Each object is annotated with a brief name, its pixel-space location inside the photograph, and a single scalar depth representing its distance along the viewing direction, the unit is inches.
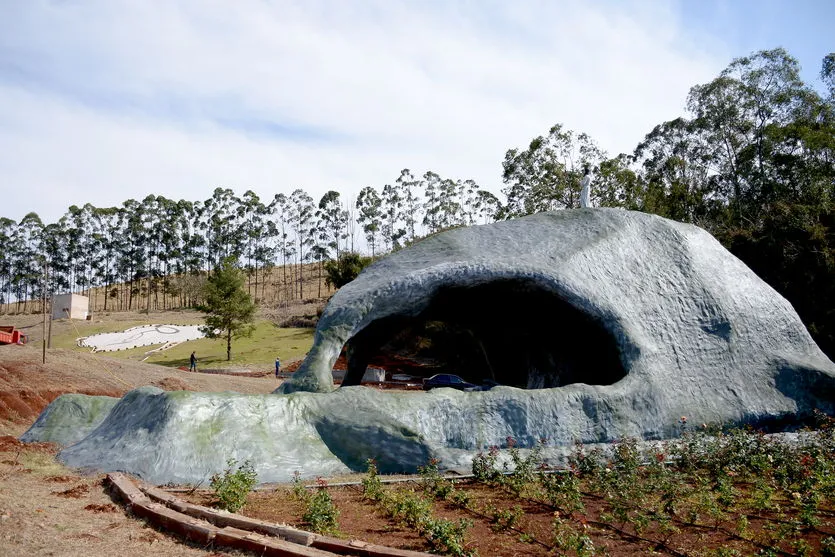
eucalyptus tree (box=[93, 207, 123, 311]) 3225.9
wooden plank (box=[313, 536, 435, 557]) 223.9
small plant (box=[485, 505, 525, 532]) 278.7
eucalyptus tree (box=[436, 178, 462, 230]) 2573.8
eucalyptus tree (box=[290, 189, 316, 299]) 3078.2
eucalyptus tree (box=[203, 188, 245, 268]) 3221.0
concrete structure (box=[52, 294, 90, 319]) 2146.9
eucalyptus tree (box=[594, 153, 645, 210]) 1589.6
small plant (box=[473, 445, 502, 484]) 358.6
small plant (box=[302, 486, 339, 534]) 262.6
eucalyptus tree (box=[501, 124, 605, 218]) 1595.7
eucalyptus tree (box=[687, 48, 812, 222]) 1577.3
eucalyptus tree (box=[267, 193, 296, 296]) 3102.9
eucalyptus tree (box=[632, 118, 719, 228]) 1625.2
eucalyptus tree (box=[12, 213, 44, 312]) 3250.5
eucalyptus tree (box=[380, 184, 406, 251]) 2790.4
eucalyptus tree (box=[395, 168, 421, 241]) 2741.1
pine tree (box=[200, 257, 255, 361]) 1525.6
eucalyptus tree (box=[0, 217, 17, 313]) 3302.2
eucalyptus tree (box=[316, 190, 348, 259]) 3036.4
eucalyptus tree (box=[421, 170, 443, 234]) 2610.7
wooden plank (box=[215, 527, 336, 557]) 225.9
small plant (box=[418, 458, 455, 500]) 330.0
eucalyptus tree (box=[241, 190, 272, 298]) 3184.1
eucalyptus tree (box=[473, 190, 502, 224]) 2276.1
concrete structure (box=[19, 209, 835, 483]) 351.9
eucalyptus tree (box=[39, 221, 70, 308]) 3250.5
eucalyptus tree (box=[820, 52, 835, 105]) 1583.4
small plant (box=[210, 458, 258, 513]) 286.8
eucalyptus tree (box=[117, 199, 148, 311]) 3184.1
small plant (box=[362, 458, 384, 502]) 314.7
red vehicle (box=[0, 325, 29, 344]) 1034.1
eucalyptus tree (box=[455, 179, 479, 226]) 2593.5
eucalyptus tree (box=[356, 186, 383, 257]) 2810.0
